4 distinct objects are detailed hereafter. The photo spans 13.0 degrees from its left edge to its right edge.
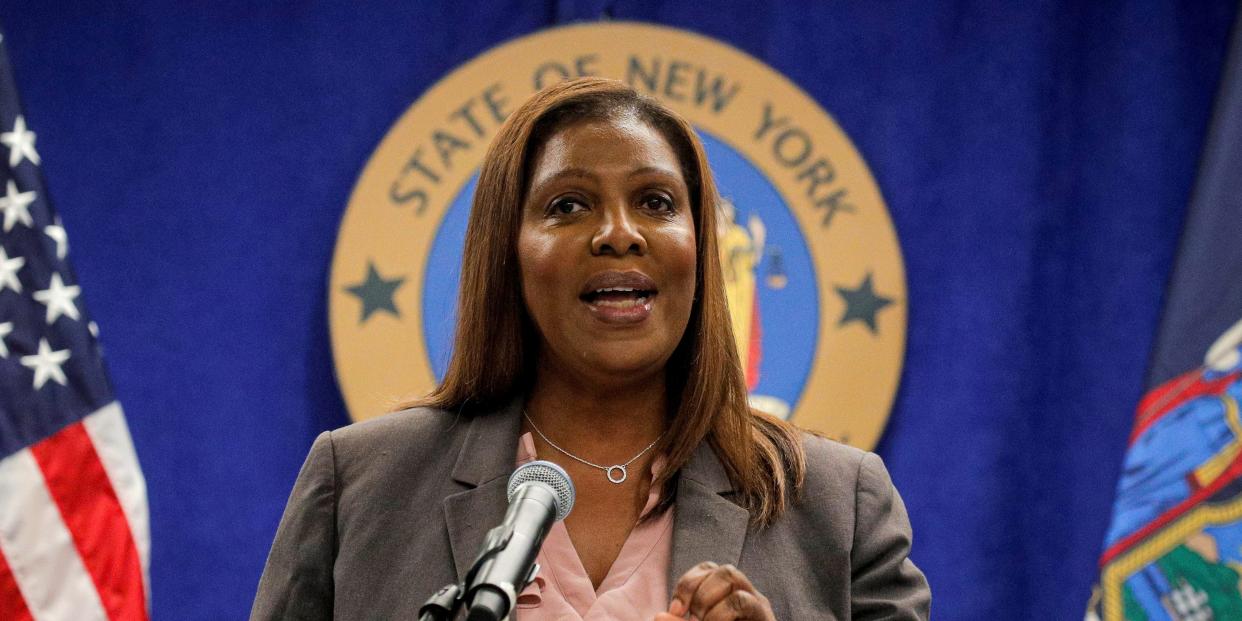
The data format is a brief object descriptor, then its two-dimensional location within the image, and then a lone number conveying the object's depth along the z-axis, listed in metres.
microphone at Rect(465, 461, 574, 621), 3.53
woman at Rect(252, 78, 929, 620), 3.85
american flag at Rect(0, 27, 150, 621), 4.44
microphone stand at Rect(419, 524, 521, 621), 3.55
